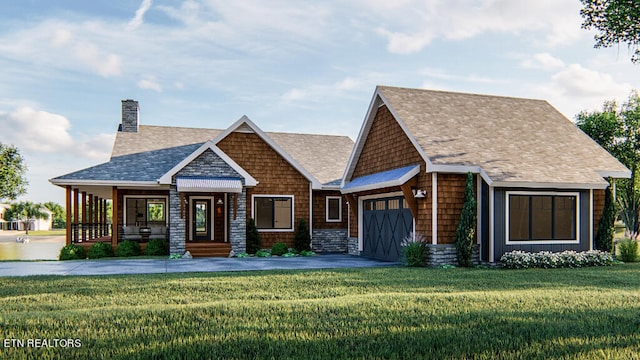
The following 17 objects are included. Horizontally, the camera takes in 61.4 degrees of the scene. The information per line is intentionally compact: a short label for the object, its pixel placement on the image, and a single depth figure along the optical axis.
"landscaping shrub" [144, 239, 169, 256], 21.73
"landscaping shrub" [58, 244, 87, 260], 20.46
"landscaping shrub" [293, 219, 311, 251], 23.34
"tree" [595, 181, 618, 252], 18.31
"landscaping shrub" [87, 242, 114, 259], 20.83
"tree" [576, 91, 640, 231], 35.28
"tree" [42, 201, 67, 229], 103.23
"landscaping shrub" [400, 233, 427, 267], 16.88
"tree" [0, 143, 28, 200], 50.09
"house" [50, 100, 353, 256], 21.25
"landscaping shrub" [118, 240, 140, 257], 21.20
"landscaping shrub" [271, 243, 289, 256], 22.39
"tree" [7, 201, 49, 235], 89.44
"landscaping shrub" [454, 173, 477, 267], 16.50
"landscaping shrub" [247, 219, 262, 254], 22.33
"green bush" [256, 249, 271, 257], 21.78
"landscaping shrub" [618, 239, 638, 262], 18.95
